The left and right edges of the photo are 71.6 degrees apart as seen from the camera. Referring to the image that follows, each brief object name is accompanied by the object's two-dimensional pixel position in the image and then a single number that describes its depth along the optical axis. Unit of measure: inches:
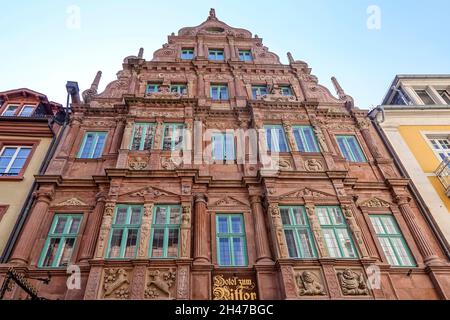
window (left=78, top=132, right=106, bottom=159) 507.2
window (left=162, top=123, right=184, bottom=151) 502.9
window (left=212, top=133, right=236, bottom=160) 508.2
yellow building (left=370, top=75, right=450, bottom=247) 486.6
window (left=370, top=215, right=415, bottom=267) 411.5
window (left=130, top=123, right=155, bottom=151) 501.4
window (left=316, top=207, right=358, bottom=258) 392.2
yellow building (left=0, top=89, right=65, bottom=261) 429.4
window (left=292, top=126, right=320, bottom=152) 519.7
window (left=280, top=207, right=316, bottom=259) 387.9
